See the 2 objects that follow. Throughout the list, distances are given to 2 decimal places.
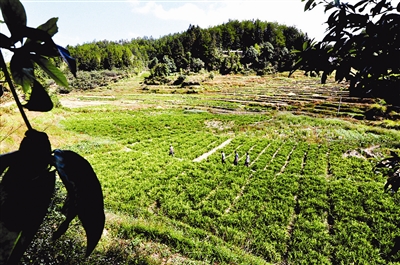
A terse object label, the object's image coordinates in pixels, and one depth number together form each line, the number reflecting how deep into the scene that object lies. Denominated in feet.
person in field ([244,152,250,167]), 42.27
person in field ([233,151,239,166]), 42.65
